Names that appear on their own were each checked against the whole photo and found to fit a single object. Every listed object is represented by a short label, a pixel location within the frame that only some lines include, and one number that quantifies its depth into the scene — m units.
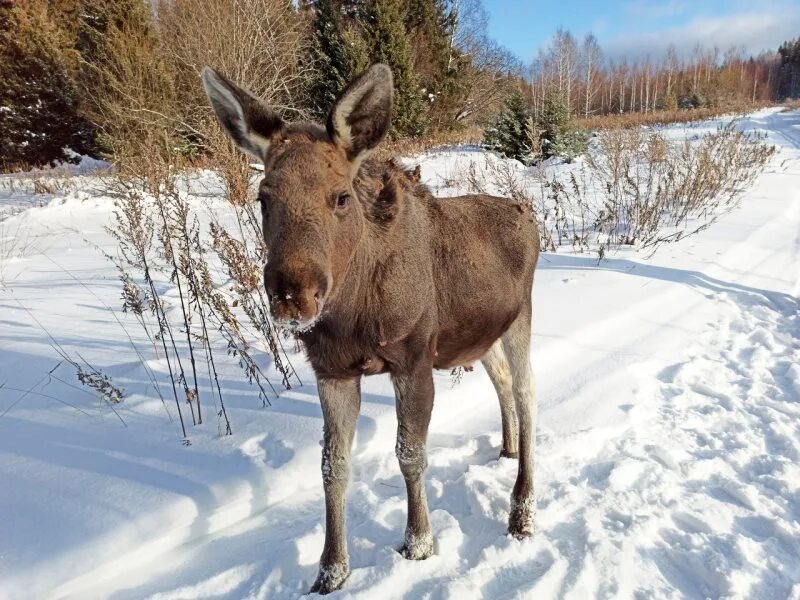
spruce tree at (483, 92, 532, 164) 18.02
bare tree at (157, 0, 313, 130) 13.01
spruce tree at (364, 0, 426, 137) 23.22
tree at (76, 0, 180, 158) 14.91
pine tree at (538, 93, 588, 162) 18.23
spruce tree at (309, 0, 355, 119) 21.19
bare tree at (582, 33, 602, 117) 56.83
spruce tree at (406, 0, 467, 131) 29.48
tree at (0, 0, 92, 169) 21.69
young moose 1.92
